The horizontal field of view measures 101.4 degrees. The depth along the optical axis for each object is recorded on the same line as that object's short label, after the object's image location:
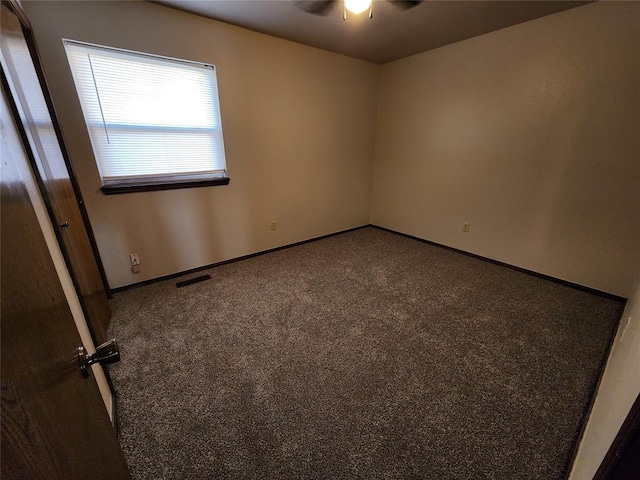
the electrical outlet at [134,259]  2.43
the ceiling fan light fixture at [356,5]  1.54
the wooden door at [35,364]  0.36
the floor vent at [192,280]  2.56
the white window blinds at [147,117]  2.02
